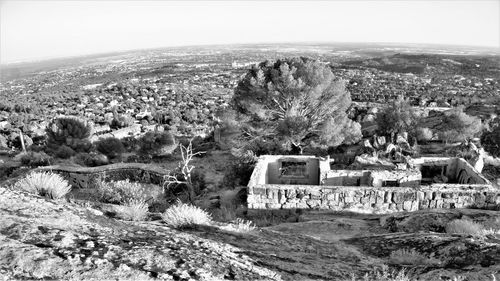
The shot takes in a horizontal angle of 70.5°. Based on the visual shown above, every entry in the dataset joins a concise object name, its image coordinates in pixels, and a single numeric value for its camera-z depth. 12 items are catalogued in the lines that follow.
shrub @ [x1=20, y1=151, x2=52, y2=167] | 20.50
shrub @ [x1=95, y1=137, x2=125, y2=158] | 25.70
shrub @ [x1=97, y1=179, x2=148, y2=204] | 10.62
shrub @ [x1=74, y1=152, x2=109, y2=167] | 21.20
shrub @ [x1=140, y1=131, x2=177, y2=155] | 24.44
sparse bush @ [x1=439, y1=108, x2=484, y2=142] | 22.26
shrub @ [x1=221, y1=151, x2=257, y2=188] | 14.55
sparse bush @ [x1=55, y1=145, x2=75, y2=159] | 23.81
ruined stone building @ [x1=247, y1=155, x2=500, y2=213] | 10.05
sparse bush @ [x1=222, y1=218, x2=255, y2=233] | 5.67
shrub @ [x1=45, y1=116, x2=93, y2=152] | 26.41
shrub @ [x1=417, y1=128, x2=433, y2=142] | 23.22
